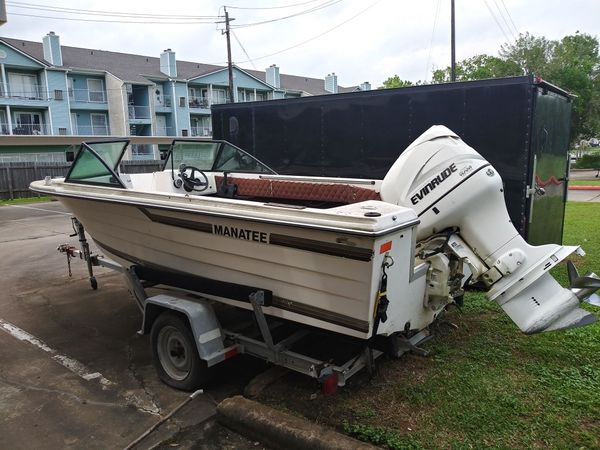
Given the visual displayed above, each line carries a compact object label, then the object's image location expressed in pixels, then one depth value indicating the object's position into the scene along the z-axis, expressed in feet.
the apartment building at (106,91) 97.91
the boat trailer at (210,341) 10.55
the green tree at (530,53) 112.16
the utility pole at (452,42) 64.08
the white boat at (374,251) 9.12
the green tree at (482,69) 109.70
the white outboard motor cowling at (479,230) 9.94
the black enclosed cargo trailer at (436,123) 17.67
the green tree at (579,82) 108.88
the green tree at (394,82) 145.18
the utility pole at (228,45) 76.05
